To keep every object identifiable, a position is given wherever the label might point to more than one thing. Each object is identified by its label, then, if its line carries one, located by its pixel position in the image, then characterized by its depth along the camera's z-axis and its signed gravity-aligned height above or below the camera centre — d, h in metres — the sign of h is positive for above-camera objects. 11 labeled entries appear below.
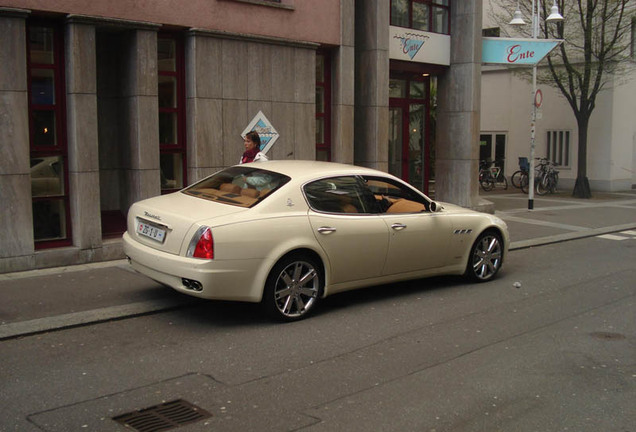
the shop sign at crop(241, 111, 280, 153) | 12.01 +0.25
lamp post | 17.27 +1.91
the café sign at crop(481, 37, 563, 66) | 16.78 +2.27
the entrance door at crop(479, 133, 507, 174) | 28.00 -0.19
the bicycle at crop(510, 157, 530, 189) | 24.59 -0.92
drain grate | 4.55 -1.83
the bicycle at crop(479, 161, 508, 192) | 24.97 -1.22
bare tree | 21.30 +3.08
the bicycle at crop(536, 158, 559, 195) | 23.34 -1.27
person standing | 10.05 -0.04
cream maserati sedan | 6.56 -0.94
